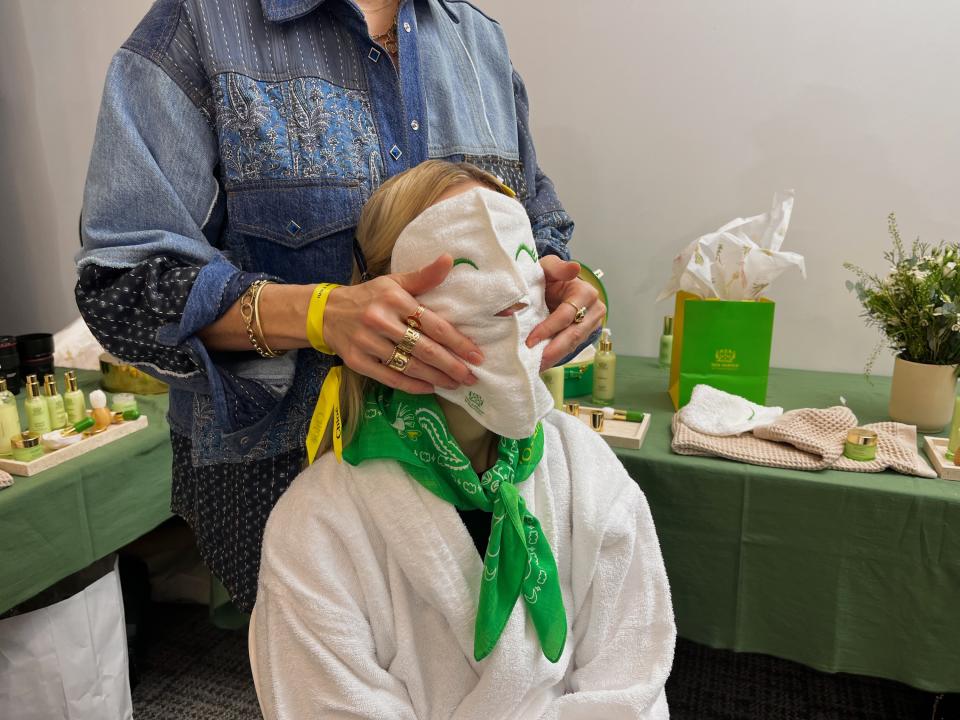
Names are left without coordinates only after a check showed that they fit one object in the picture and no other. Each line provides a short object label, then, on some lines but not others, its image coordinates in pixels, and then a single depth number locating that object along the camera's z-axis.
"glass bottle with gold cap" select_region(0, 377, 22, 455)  1.50
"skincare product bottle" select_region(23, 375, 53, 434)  1.56
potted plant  1.50
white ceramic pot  1.54
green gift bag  1.59
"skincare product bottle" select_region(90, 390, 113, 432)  1.67
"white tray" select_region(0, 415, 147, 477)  1.45
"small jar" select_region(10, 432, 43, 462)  1.47
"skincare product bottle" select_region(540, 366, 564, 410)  1.54
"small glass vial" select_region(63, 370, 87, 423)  1.67
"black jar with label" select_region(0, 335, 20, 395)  1.93
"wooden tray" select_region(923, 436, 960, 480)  1.33
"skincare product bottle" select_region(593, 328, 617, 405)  1.75
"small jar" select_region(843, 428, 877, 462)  1.38
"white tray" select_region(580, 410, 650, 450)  1.50
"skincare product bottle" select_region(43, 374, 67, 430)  1.62
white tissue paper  1.57
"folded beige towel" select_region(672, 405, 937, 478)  1.37
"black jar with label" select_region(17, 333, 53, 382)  2.00
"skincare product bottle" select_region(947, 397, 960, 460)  1.40
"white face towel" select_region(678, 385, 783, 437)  1.52
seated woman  0.80
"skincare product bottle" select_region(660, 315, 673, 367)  2.03
